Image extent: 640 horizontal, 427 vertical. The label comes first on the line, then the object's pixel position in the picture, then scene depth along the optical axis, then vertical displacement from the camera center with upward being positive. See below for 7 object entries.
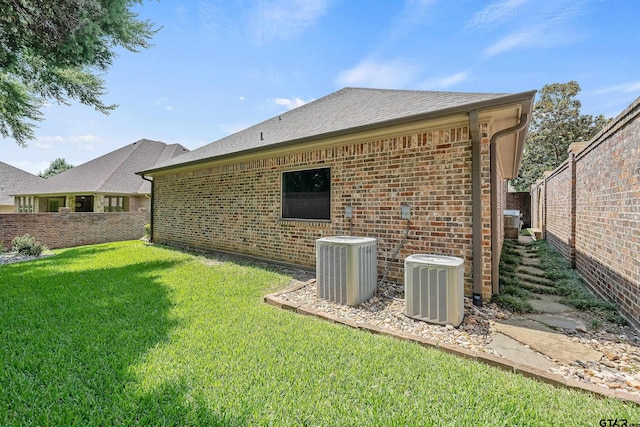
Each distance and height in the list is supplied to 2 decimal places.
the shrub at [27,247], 9.60 -1.20
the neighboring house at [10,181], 26.31 +3.20
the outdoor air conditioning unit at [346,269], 4.05 -0.87
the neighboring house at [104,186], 18.08 +1.84
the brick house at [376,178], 4.15 +0.68
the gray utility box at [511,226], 11.84 -0.62
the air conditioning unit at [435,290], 3.32 -0.96
